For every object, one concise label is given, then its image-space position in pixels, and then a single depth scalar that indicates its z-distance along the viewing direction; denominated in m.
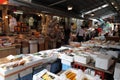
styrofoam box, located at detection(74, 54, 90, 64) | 1.82
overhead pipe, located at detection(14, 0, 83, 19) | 3.41
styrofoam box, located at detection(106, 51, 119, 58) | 2.14
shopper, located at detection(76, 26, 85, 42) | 5.71
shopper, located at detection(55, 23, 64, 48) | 5.10
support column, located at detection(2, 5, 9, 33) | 4.11
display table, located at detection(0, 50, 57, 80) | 1.38
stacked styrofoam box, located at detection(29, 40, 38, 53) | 4.03
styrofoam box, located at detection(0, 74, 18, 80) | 1.36
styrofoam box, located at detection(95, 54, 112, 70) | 1.65
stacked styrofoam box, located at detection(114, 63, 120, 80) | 1.50
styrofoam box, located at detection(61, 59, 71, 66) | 1.93
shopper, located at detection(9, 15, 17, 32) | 3.64
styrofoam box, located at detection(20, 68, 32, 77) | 1.54
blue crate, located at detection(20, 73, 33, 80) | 1.56
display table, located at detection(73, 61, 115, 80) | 1.66
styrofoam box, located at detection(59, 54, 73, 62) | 1.90
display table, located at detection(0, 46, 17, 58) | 3.00
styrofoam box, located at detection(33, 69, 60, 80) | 1.16
